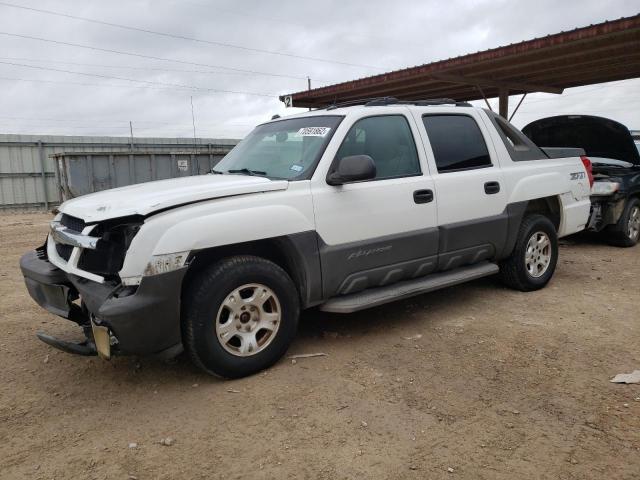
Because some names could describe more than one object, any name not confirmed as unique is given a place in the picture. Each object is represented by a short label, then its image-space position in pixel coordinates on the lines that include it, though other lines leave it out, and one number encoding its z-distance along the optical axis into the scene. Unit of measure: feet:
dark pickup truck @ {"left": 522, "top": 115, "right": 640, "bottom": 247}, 24.98
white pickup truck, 9.96
